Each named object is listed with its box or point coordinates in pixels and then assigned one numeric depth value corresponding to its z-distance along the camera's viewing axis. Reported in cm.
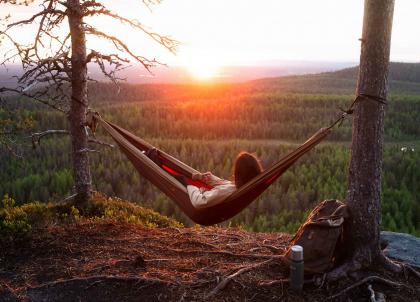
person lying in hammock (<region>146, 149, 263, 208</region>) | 580
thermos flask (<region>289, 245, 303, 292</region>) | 502
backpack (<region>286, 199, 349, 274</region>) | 526
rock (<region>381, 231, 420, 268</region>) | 596
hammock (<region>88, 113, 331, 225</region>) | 543
